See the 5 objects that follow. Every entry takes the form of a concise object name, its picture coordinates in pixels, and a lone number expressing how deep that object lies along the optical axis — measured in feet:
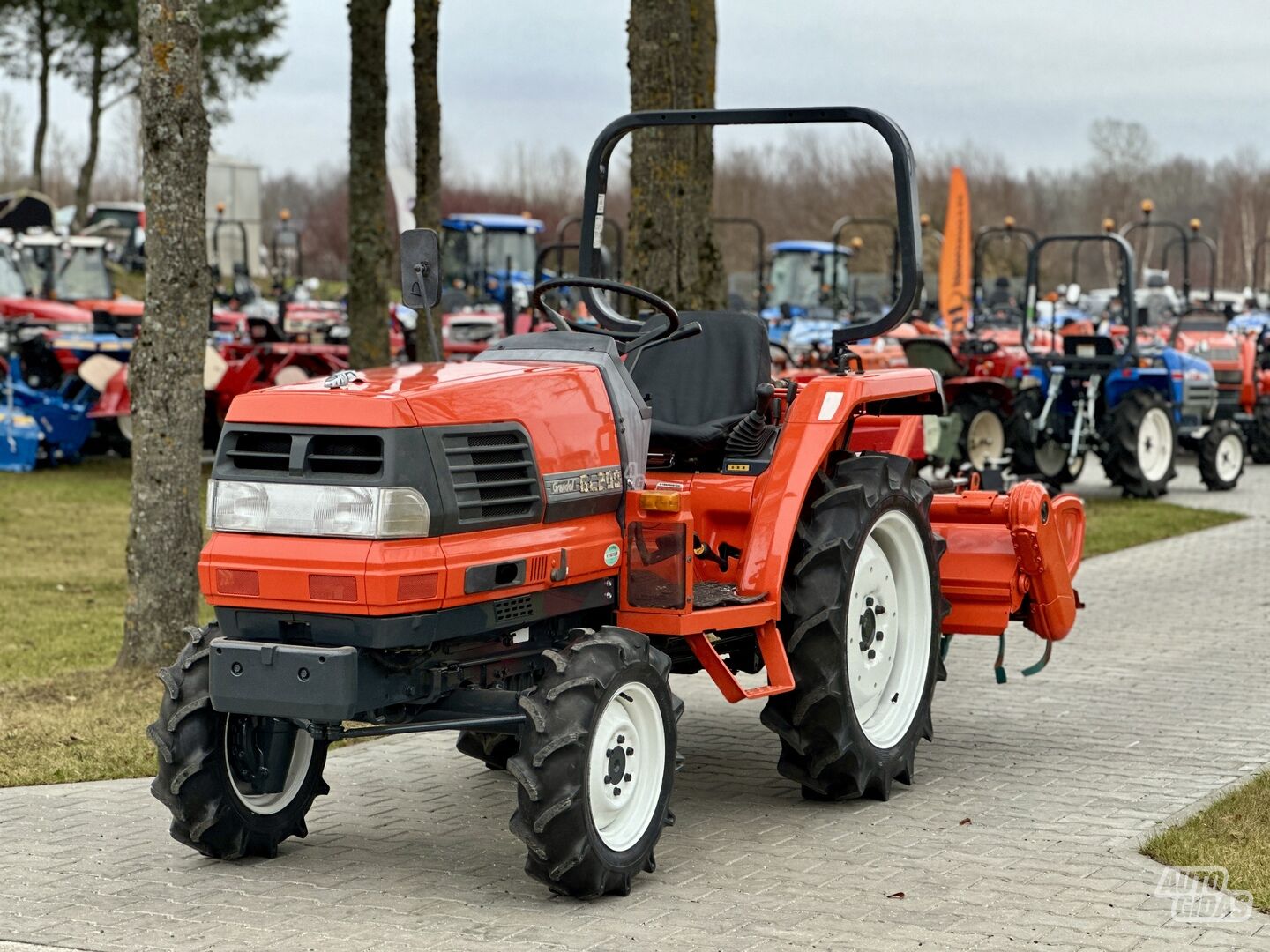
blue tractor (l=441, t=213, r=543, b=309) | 96.17
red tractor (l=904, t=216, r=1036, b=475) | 54.44
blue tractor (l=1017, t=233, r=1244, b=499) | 51.11
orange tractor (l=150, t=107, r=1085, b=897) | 15.87
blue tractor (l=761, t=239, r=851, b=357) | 83.35
